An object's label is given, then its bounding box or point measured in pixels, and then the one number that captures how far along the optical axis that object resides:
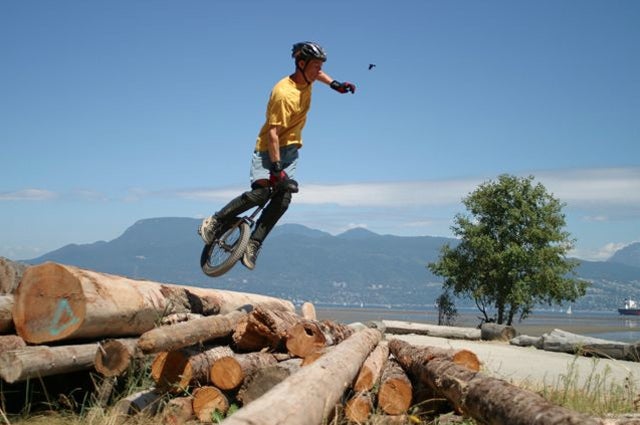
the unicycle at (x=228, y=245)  8.46
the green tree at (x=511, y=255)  30.55
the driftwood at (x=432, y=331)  22.14
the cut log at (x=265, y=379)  6.16
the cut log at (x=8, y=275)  7.50
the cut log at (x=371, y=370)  6.15
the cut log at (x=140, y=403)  5.94
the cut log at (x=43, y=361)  5.54
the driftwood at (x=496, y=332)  21.83
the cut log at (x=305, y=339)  6.70
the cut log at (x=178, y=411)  5.97
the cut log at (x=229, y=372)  6.32
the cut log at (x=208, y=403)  6.14
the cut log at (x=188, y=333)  5.55
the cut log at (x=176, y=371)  6.31
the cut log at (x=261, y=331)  6.93
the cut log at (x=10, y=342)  6.01
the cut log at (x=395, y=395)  5.98
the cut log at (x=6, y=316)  6.32
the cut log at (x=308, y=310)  13.31
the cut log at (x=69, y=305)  6.11
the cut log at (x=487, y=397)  3.55
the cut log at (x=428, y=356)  6.59
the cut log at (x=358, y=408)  5.67
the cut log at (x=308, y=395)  3.18
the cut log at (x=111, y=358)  5.95
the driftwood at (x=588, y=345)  14.87
